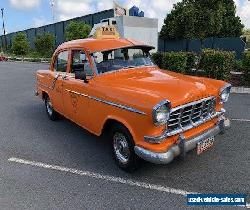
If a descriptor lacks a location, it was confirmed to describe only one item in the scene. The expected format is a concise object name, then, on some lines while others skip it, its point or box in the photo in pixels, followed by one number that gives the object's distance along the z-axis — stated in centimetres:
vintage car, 263
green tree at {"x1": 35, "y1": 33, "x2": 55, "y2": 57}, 2699
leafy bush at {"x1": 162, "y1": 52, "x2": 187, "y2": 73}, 762
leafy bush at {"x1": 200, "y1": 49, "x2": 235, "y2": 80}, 710
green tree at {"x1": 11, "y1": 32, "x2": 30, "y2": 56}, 3067
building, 1386
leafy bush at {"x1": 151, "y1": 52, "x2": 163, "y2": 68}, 810
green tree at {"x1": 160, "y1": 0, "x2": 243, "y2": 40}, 1441
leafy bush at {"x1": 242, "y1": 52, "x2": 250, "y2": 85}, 696
